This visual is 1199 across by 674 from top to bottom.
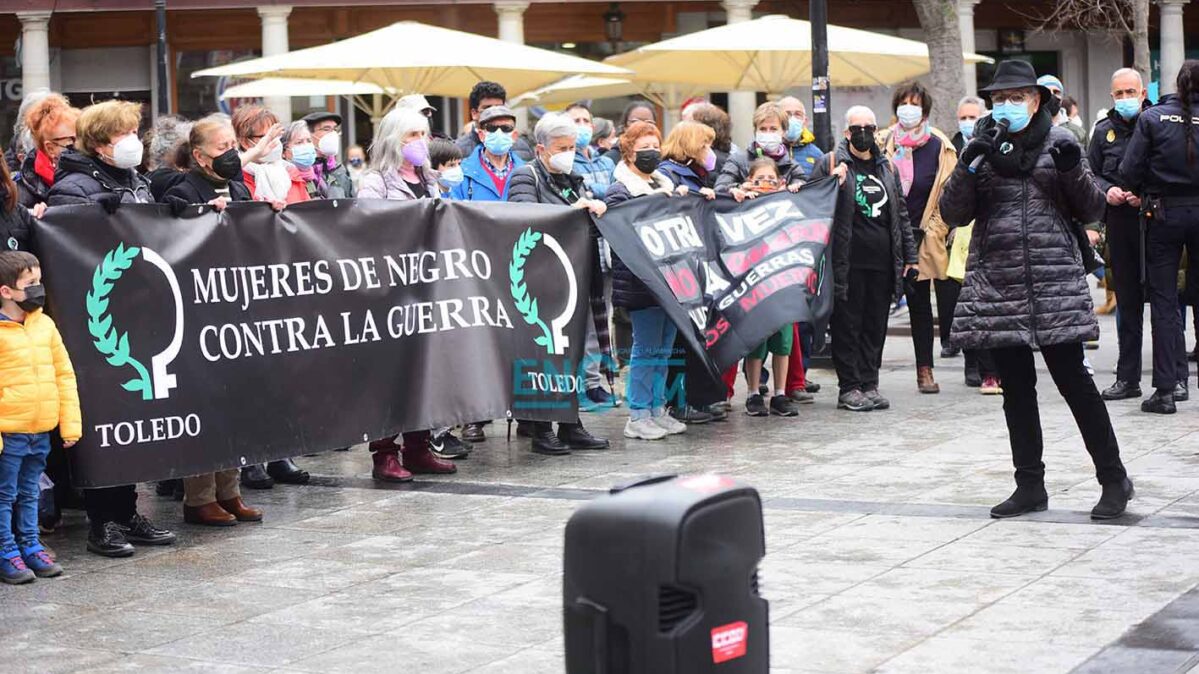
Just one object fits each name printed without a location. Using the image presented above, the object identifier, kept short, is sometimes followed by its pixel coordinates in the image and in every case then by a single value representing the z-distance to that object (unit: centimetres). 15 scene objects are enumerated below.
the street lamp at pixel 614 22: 3297
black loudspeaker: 377
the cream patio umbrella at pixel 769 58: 1770
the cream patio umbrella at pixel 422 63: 1655
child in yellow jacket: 708
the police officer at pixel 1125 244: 1152
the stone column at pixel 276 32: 3153
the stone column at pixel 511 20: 3145
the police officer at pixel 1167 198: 1088
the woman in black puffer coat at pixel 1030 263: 772
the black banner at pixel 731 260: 1037
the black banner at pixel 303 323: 769
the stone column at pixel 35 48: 3170
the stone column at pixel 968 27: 3158
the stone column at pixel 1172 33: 3140
